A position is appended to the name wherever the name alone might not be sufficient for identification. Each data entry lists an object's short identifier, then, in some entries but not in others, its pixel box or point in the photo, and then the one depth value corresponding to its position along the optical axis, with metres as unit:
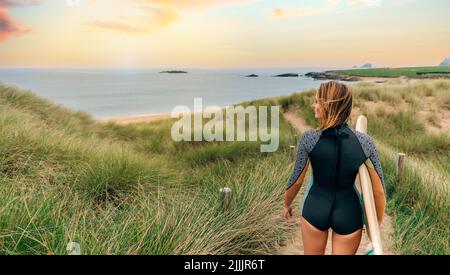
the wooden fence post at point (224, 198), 4.33
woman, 2.20
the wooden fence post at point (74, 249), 2.68
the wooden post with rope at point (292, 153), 6.90
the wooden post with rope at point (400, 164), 6.25
